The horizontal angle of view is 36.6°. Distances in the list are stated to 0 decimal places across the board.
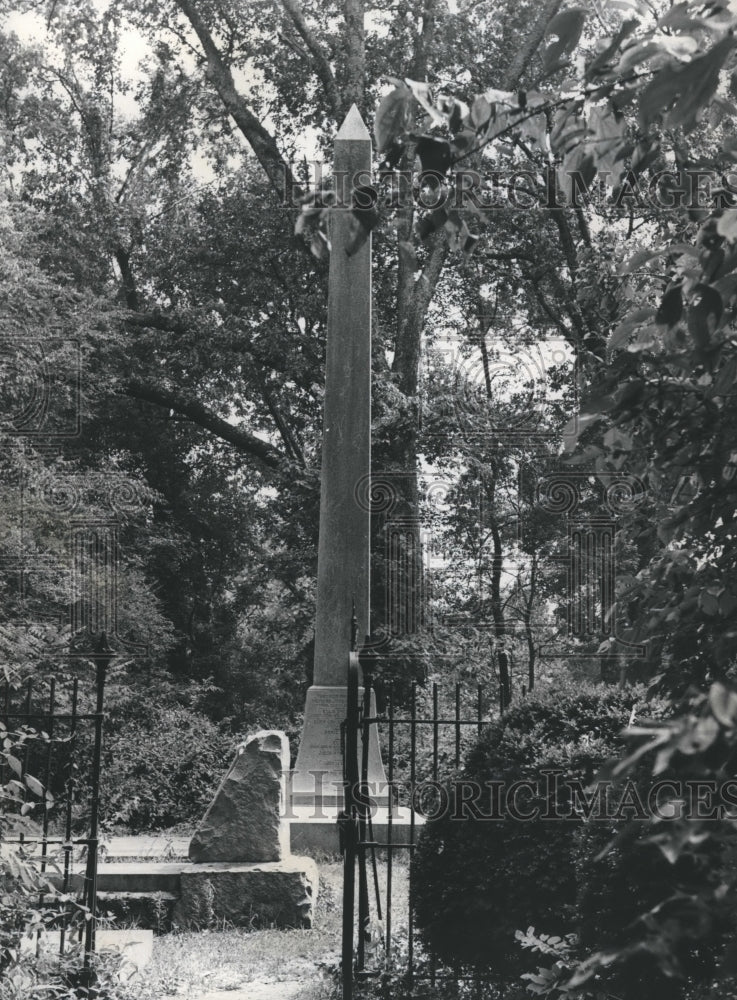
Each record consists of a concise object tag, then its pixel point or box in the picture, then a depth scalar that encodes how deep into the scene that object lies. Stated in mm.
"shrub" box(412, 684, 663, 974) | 4418
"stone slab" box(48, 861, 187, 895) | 6836
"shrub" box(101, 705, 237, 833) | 10500
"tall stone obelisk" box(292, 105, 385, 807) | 10523
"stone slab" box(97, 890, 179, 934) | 6684
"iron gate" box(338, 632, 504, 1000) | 4680
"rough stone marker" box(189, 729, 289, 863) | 6895
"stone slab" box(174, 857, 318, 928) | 6719
